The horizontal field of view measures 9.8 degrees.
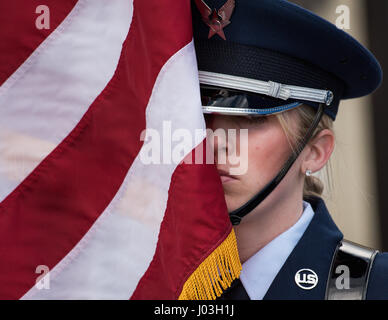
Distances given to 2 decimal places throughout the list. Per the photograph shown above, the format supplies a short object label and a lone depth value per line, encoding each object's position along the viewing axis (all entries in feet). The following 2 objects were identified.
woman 7.73
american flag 7.37
